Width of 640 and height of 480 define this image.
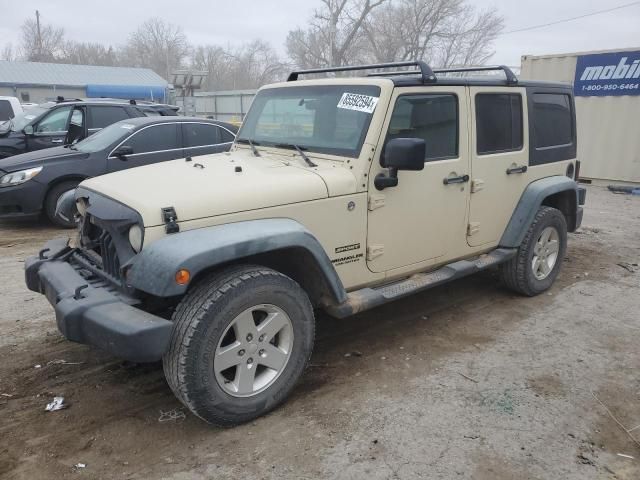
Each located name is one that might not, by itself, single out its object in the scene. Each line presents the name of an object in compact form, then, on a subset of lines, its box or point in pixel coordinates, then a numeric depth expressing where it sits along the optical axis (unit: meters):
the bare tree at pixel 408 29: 41.72
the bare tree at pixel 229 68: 68.00
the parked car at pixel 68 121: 9.12
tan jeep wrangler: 2.76
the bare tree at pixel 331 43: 38.40
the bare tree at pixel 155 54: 68.00
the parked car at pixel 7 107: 13.55
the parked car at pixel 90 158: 7.39
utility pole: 61.20
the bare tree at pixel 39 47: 61.91
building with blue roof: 36.97
